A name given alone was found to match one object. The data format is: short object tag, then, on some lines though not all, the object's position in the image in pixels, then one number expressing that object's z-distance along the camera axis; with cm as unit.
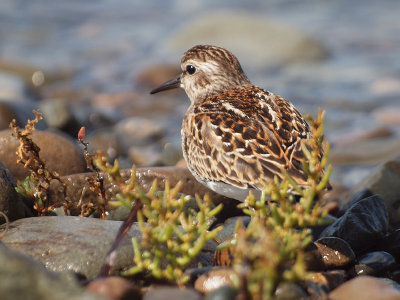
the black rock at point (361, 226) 975
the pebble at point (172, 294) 608
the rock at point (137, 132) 1833
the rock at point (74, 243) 778
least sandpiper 905
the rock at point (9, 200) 893
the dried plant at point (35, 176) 914
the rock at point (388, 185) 1158
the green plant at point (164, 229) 671
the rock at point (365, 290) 670
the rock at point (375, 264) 898
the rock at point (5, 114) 1640
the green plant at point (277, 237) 586
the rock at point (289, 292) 655
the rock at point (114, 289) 653
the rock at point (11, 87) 2117
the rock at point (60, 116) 1795
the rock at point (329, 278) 762
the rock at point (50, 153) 1135
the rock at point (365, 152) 1605
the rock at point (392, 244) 958
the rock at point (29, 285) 551
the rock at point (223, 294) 602
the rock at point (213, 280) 699
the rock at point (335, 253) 866
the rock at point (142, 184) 1056
